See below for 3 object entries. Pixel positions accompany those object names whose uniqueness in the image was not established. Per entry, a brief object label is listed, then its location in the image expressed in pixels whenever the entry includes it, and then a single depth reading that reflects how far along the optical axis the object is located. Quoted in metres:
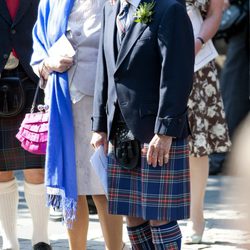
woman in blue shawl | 9.07
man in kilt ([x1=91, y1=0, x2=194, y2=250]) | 7.84
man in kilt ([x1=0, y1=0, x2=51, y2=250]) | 10.47
